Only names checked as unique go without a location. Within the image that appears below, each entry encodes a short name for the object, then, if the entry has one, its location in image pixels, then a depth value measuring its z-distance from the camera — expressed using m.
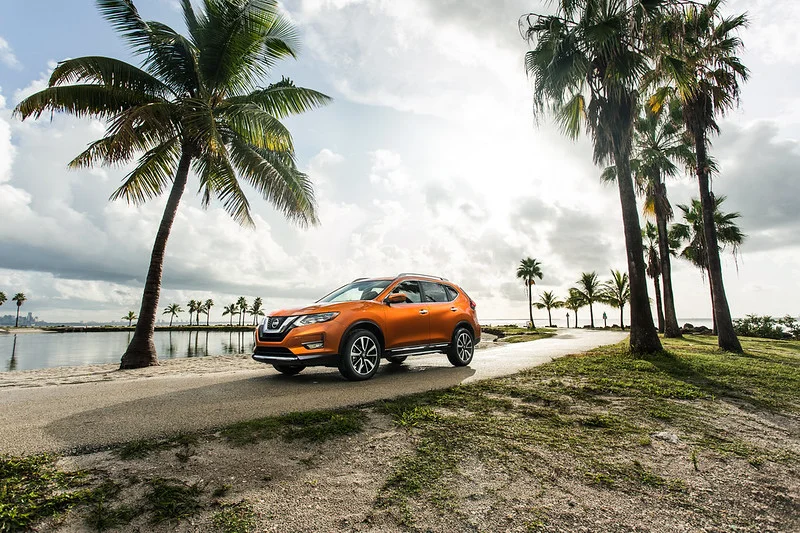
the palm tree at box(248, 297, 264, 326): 137.49
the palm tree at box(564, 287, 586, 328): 67.12
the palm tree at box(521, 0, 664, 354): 11.07
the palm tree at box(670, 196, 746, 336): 26.64
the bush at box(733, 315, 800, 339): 27.70
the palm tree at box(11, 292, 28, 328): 105.94
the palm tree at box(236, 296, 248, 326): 141.62
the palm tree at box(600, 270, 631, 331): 57.34
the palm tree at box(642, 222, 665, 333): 29.27
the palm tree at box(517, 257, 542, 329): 70.88
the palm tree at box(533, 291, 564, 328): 75.69
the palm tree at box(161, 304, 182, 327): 153.76
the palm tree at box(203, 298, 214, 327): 145.62
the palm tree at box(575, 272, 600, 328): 65.62
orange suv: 6.94
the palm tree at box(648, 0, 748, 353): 13.51
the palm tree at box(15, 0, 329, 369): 11.30
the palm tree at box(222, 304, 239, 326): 142.25
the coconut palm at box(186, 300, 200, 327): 144.16
